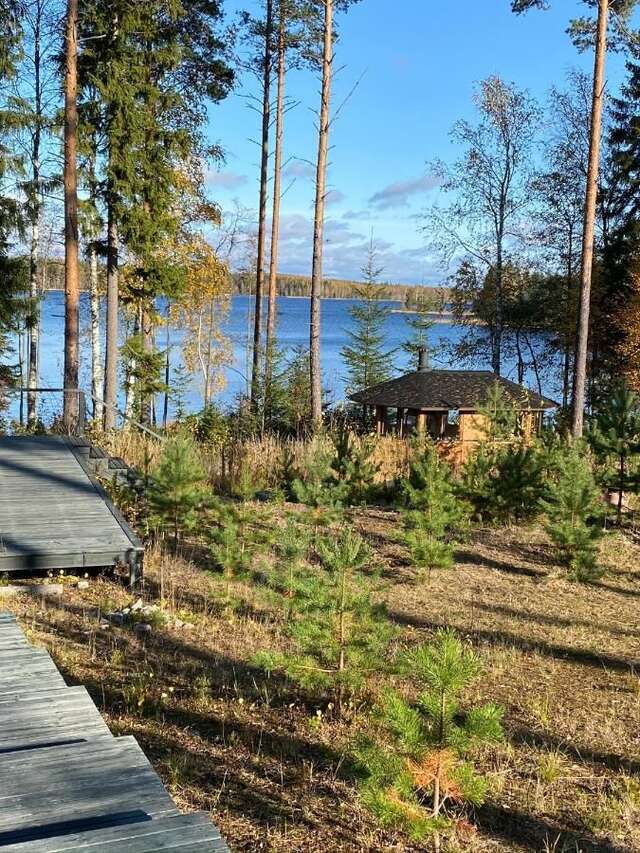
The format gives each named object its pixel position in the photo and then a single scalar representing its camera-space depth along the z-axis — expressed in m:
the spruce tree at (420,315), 32.81
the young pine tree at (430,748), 3.31
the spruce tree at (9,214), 19.08
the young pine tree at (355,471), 12.48
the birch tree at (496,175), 29.83
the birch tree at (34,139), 19.92
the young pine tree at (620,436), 10.93
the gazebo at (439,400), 19.52
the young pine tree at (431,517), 9.00
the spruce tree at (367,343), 31.53
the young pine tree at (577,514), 9.29
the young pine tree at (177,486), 9.49
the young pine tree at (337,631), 5.23
